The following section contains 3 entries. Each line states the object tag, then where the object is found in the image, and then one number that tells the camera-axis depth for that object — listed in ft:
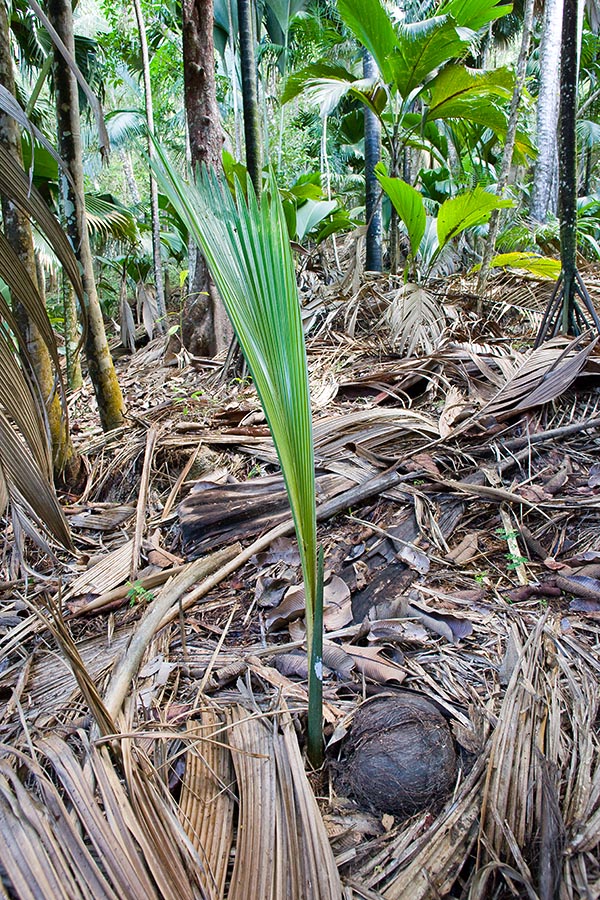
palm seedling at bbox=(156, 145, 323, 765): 2.23
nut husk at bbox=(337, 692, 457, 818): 2.97
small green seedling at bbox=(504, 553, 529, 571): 4.56
